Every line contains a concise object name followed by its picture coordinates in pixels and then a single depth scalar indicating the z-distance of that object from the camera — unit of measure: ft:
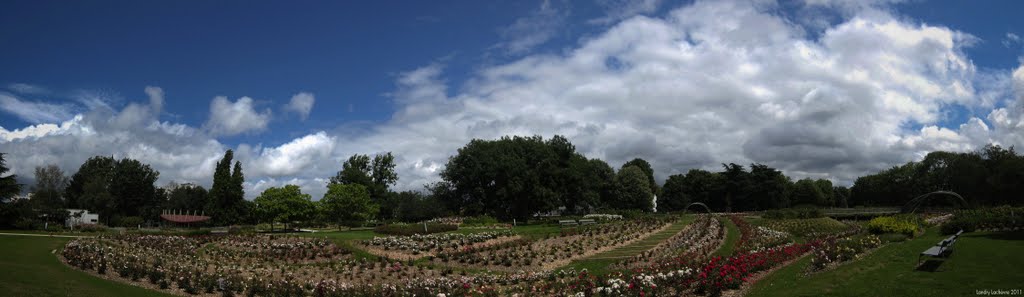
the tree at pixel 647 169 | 367.45
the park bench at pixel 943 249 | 42.16
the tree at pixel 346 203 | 167.73
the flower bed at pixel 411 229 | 113.91
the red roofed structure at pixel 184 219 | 259.19
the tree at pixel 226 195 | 190.08
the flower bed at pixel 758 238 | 73.77
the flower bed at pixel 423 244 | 84.84
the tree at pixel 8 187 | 118.32
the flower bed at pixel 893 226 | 67.97
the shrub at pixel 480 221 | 147.74
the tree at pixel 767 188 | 263.90
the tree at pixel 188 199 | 320.50
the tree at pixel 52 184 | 283.18
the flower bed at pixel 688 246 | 67.00
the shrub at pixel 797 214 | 150.71
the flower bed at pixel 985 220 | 62.85
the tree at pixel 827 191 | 385.09
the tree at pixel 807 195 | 339.36
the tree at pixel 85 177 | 300.20
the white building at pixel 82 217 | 186.29
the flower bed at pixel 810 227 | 100.22
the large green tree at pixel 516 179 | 183.73
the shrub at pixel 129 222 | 210.59
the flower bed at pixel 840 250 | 48.55
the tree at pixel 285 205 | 157.29
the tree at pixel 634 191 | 287.28
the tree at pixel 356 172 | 254.47
